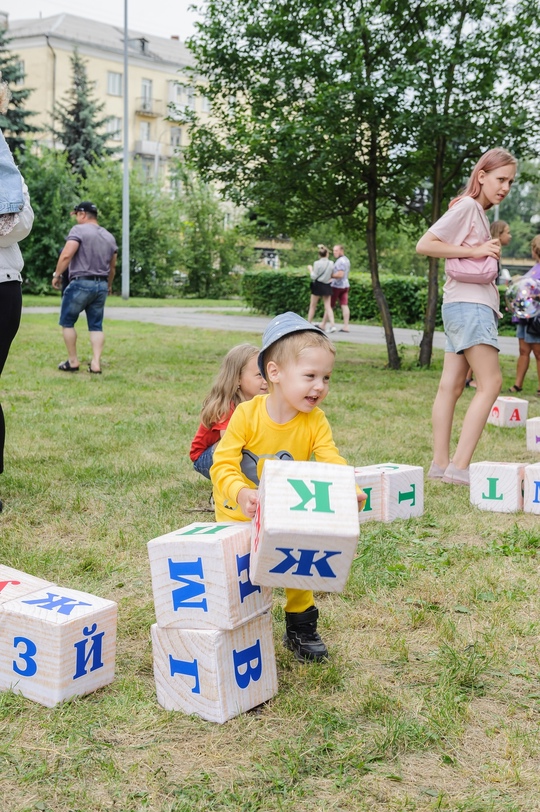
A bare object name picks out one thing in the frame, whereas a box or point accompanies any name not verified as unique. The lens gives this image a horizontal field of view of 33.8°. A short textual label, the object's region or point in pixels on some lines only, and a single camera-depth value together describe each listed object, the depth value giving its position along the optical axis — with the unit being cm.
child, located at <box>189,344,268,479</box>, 461
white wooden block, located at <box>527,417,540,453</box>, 647
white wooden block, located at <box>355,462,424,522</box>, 454
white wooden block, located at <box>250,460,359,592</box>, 237
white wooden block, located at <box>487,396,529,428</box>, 761
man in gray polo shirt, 988
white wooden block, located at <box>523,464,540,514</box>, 477
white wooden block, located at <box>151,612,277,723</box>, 256
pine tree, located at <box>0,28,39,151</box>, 3409
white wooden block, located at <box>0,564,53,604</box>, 287
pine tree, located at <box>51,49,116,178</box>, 4125
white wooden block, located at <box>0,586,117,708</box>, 261
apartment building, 5306
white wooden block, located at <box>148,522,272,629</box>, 256
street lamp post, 2898
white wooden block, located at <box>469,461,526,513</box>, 480
